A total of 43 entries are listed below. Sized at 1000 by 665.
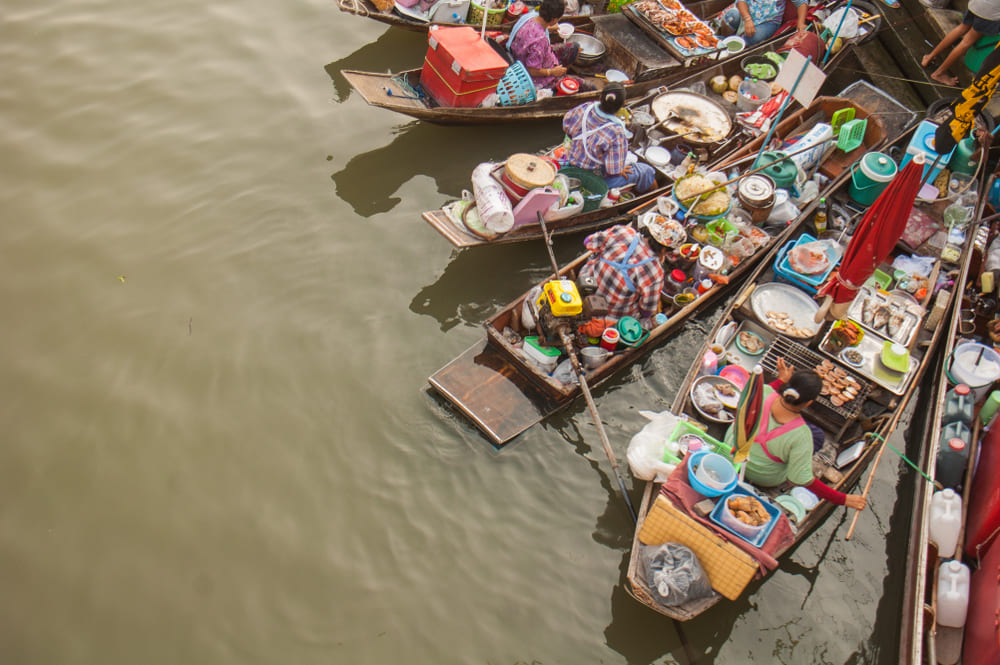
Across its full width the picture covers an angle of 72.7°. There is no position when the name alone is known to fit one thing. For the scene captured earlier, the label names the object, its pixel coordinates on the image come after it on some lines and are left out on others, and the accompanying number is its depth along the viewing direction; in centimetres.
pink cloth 539
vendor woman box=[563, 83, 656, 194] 809
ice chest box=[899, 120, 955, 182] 898
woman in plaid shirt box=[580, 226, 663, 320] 711
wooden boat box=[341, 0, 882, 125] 898
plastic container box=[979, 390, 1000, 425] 694
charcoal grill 684
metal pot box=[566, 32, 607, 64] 1060
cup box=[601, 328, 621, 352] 709
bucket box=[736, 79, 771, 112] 1028
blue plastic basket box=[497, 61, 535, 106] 941
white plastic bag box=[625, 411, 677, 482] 613
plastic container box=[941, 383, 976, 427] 701
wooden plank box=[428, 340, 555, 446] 677
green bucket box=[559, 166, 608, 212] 847
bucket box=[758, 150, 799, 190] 880
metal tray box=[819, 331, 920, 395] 709
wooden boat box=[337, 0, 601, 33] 993
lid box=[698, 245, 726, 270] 804
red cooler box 879
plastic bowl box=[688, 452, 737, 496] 556
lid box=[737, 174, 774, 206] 835
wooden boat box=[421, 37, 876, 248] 774
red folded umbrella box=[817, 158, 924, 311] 634
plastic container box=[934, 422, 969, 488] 661
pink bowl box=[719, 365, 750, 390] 709
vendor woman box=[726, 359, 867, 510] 539
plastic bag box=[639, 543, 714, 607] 536
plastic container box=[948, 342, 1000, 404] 723
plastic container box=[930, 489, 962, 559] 618
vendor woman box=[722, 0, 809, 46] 1107
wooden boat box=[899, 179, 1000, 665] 541
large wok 962
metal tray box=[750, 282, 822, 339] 761
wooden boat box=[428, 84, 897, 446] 681
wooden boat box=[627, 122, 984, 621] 542
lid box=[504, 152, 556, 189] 769
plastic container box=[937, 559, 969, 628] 573
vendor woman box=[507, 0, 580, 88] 961
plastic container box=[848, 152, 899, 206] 865
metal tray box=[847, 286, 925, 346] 755
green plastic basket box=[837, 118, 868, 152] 938
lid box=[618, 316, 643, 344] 723
